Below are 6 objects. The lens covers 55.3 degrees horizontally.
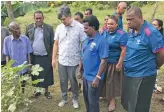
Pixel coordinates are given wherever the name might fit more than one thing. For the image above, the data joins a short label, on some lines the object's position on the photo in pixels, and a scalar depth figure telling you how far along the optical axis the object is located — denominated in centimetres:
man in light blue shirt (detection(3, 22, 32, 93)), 242
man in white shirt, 238
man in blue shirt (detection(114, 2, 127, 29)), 284
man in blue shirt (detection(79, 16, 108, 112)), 197
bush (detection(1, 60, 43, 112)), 182
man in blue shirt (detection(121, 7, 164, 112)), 177
